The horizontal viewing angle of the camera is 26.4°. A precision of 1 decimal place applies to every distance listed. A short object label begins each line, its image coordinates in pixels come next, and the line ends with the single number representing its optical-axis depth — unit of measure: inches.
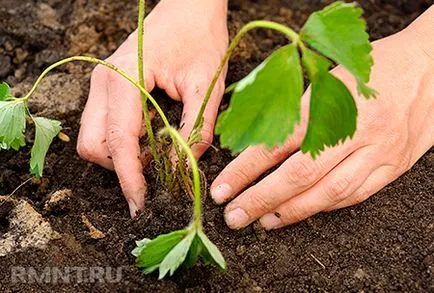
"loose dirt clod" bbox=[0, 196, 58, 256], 21.0
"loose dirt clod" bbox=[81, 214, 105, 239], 21.4
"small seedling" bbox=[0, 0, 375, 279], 16.8
